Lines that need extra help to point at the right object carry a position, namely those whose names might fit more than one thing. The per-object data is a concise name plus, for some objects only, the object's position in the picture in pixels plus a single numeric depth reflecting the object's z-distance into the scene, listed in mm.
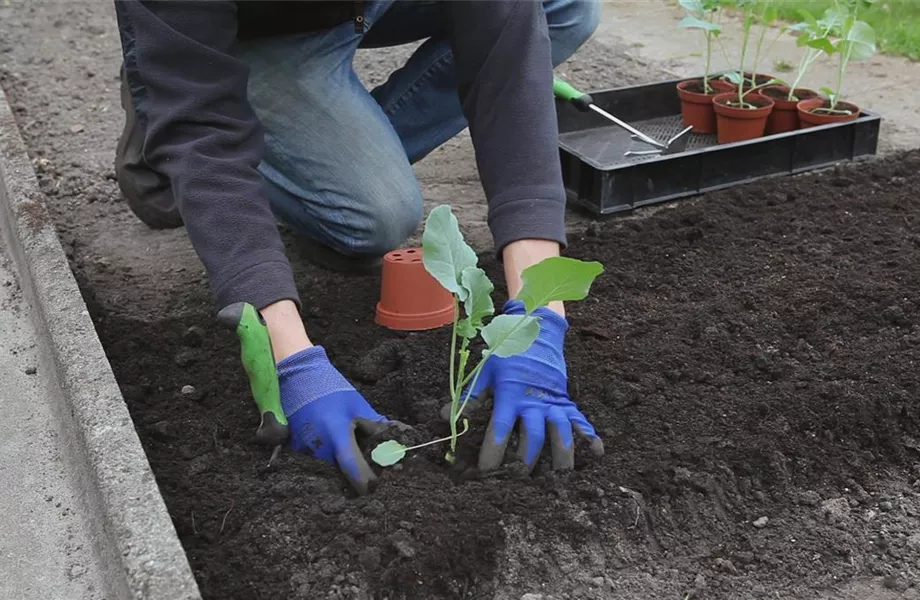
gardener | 1683
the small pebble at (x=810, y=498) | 1626
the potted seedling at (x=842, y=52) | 3061
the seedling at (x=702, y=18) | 3016
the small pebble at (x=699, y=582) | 1479
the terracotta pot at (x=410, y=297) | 2166
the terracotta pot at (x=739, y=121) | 3094
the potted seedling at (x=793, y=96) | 3150
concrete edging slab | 1335
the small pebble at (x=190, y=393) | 1938
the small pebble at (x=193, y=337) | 2158
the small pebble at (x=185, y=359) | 2064
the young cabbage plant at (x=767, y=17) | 3188
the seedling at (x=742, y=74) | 3139
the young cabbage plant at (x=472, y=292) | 1482
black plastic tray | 2771
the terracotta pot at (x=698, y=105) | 3264
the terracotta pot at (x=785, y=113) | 3195
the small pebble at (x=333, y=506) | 1538
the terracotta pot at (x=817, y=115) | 3051
